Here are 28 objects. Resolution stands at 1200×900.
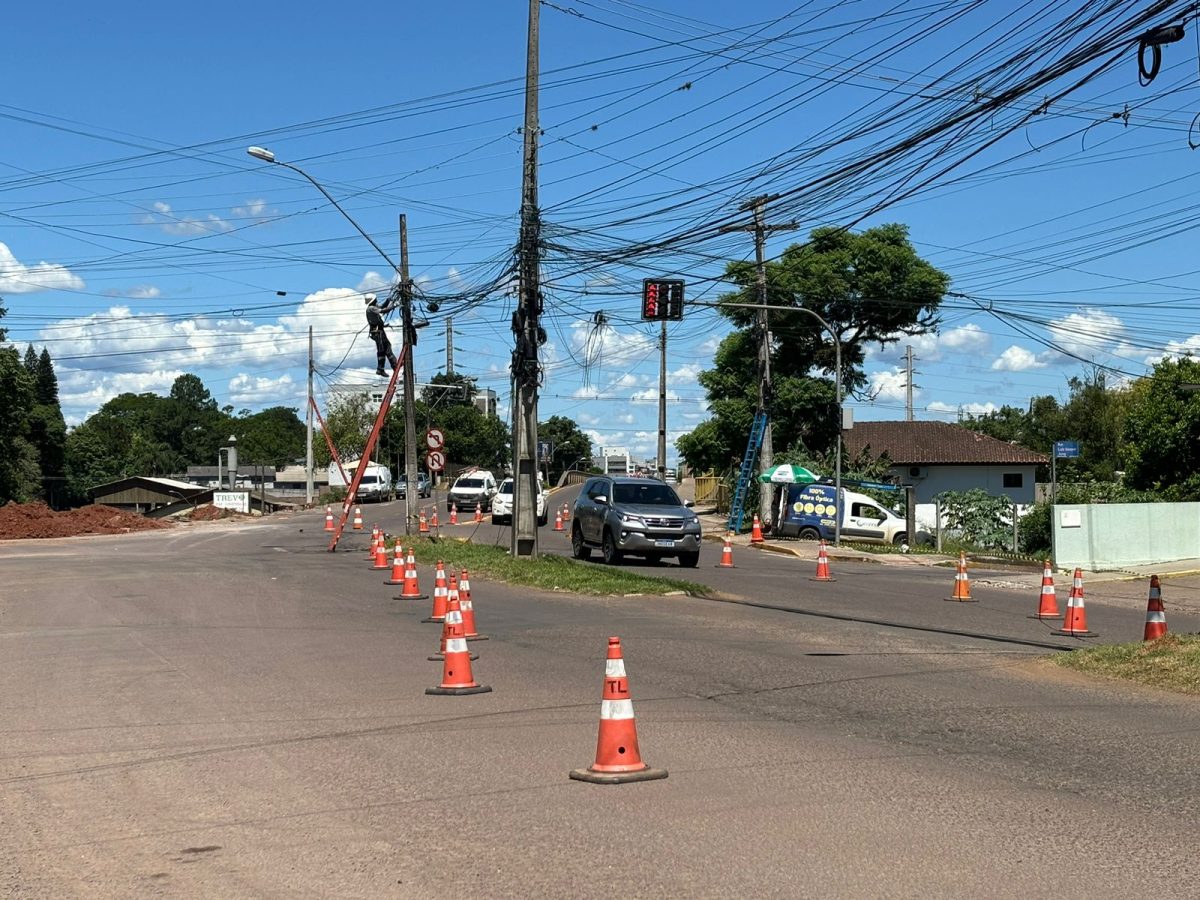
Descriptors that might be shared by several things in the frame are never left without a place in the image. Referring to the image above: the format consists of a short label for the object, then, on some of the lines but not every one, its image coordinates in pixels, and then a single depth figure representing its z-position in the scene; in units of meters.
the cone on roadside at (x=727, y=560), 28.45
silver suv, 26.52
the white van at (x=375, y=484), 75.25
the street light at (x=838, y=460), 34.28
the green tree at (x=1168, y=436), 39.94
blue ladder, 43.69
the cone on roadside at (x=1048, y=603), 17.55
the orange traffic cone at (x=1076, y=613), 15.46
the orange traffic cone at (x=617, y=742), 7.33
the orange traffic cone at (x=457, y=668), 10.63
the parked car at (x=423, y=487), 88.25
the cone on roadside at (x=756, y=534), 38.88
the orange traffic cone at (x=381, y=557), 26.99
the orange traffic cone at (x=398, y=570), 22.08
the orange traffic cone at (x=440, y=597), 14.80
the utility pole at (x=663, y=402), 63.25
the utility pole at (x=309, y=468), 67.05
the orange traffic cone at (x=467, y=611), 13.18
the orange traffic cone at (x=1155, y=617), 13.68
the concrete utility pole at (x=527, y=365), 24.92
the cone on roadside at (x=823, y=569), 24.36
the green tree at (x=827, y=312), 50.53
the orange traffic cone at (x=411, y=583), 19.59
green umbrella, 39.75
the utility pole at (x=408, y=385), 33.06
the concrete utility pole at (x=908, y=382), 82.06
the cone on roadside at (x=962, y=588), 20.16
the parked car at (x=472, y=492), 55.72
